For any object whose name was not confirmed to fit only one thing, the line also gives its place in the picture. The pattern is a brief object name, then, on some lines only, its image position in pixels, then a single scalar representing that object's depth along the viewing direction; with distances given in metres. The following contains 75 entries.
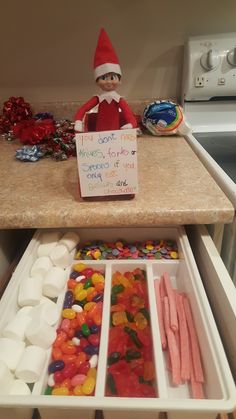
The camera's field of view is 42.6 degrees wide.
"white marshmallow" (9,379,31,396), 0.43
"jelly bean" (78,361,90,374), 0.49
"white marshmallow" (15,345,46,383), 0.45
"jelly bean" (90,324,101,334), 0.56
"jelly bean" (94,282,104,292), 0.64
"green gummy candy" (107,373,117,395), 0.47
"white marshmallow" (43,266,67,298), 0.59
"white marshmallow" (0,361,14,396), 0.42
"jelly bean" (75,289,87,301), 0.61
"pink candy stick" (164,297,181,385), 0.48
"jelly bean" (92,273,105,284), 0.64
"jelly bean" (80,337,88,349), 0.54
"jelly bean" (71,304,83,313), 0.59
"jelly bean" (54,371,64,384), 0.48
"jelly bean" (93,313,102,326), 0.57
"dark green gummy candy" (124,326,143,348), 0.53
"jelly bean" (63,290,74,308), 0.60
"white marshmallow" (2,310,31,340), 0.49
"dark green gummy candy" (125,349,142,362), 0.51
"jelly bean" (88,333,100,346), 0.53
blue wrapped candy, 0.98
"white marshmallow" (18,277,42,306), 0.55
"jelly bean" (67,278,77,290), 0.63
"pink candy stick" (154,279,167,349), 0.53
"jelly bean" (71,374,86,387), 0.47
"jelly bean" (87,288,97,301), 0.62
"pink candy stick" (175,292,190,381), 0.49
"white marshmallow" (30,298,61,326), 0.53
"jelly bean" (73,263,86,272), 0.67
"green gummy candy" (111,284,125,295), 0.64
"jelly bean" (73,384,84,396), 0.45
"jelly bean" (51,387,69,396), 0.45
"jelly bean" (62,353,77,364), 0.50
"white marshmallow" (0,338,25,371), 0.46
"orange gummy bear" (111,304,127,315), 0.60
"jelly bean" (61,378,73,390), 0.47
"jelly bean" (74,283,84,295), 0.62
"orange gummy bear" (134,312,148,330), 0.57
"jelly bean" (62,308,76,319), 0.58
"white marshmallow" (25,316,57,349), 0.50
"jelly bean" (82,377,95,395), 0.45
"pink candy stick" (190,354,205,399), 0.46
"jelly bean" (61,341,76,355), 0.52
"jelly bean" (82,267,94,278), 0.66
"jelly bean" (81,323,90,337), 0.55
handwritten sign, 0.58
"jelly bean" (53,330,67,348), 0.52
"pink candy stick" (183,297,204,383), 0.47
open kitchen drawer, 0.38
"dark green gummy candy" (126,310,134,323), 0.58
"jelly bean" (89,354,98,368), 0.50
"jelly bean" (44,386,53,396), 0.46
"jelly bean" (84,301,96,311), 0.60
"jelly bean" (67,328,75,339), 0.55
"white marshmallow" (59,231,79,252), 0.68
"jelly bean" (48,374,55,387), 0.47
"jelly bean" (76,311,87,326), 0.57
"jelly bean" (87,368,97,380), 0.48
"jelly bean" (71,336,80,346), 0.54
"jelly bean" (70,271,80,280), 0.66
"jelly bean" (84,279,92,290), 0.63
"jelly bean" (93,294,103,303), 0.61
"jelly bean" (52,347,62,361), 0.51
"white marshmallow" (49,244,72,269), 0.65
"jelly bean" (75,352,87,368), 0.50
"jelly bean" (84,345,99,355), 0.52
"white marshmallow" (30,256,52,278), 0.62
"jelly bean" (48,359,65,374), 0.48
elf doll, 0.59
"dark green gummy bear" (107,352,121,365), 0.51
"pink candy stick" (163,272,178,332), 0.54
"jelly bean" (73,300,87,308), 0.60
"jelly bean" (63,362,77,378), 0.48
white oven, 0.88
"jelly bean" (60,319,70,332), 0.55
